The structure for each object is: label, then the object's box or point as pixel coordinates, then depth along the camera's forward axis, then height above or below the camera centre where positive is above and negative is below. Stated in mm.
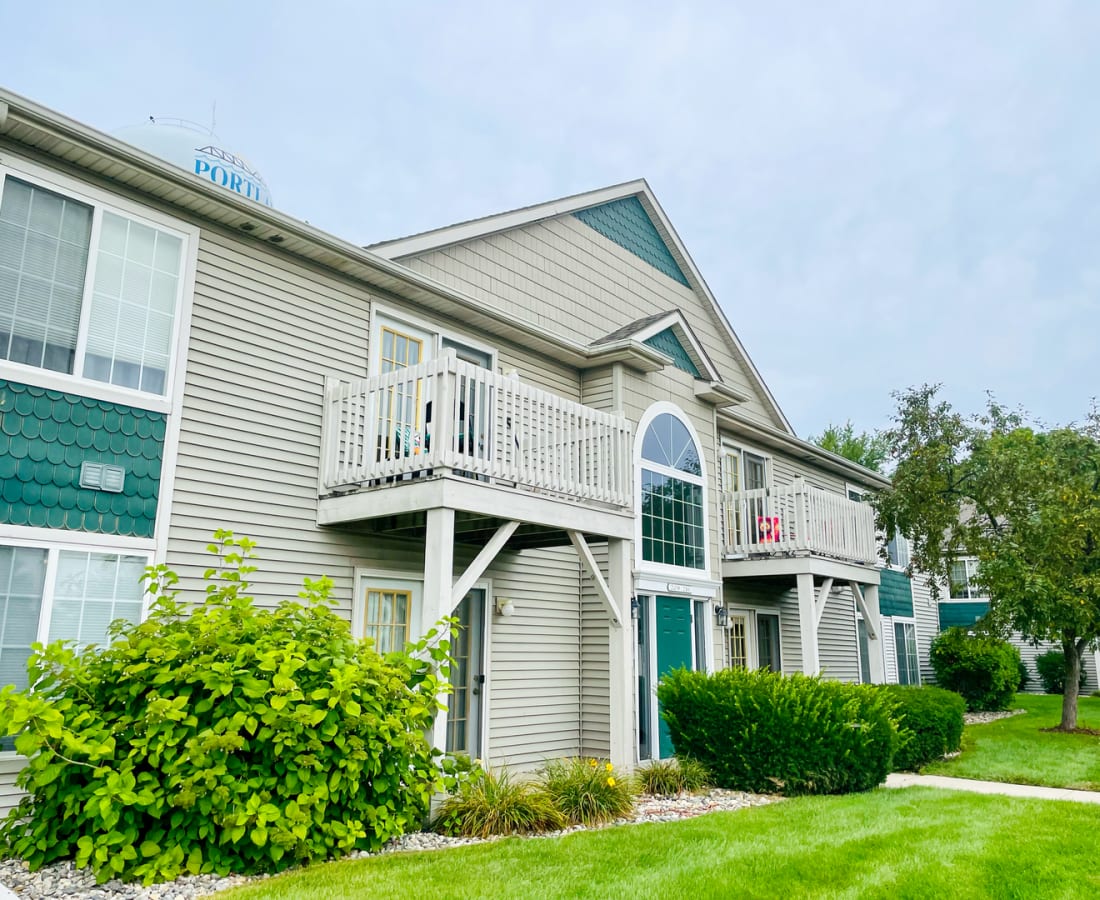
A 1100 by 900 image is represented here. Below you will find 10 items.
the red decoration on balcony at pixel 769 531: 13727 +1687
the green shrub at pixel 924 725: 10547 -1126
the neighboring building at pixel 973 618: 26891 +628
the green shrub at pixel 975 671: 20047 -797
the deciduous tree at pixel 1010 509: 13773 +2251
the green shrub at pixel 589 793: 7070 -1358
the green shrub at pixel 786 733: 8508 -992
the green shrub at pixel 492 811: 6520 -1396
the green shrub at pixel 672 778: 8453 -1445
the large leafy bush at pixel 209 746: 4969 -714
